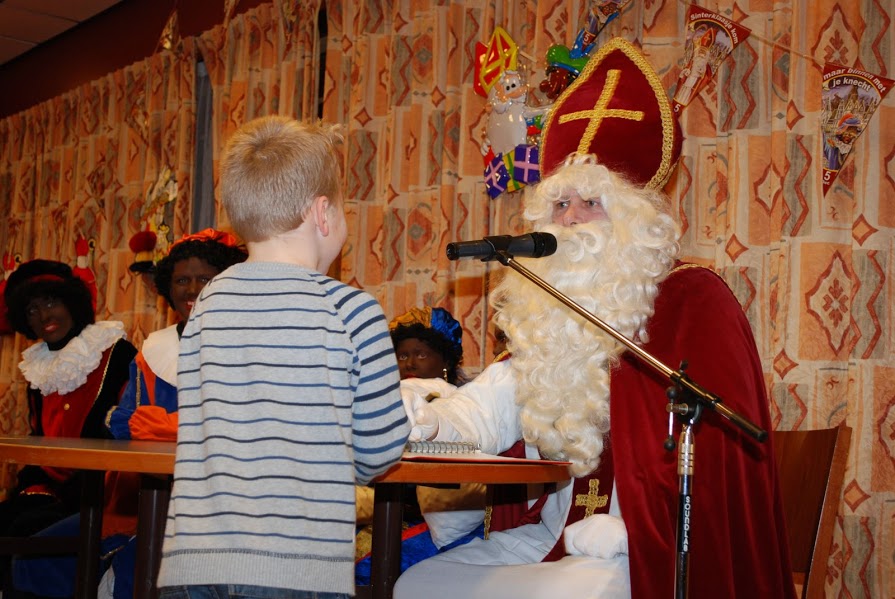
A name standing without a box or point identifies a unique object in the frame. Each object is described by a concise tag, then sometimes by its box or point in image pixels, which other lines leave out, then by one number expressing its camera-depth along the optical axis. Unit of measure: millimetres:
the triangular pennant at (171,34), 5871
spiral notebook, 2047
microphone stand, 1852
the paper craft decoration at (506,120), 4371
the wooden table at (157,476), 1929
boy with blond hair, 1709
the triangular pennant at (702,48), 3881
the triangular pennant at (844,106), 3525
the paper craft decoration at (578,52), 4203
